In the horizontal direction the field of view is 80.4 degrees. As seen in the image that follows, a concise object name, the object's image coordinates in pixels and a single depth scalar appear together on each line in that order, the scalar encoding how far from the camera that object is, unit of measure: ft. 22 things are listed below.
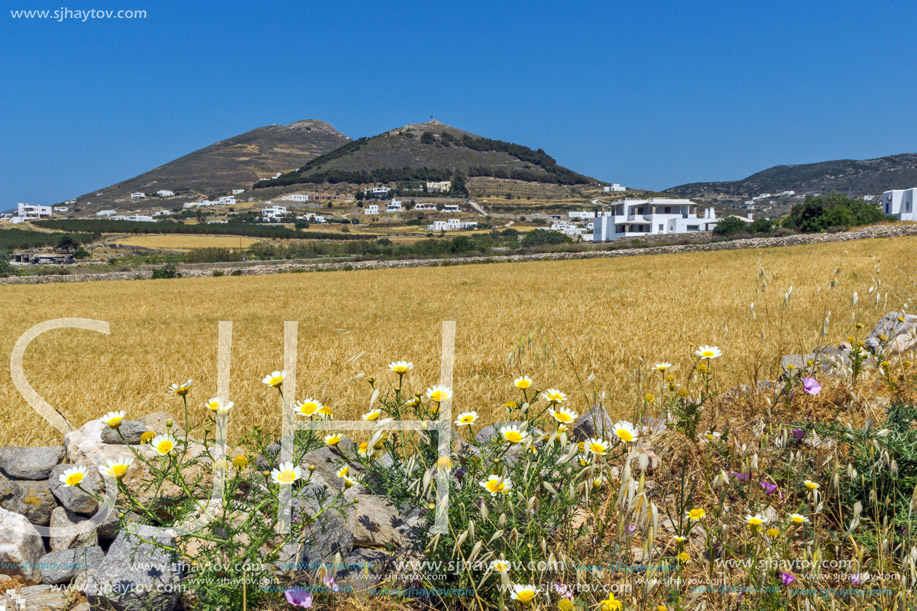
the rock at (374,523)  9.23
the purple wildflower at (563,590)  7.11
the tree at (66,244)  261.85
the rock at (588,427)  12.02
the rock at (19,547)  9.43
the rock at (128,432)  12.30
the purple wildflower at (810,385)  11.11
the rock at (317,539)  8.51
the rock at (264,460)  11.11
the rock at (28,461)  11.30
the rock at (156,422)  13.14
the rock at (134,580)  8.14
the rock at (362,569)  8.29
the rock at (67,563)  9.37
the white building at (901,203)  303.81
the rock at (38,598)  8.66
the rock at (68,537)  10.13
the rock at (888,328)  14.77
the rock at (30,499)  10.69
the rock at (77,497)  10.59
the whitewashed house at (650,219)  289.33
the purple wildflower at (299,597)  7.34
